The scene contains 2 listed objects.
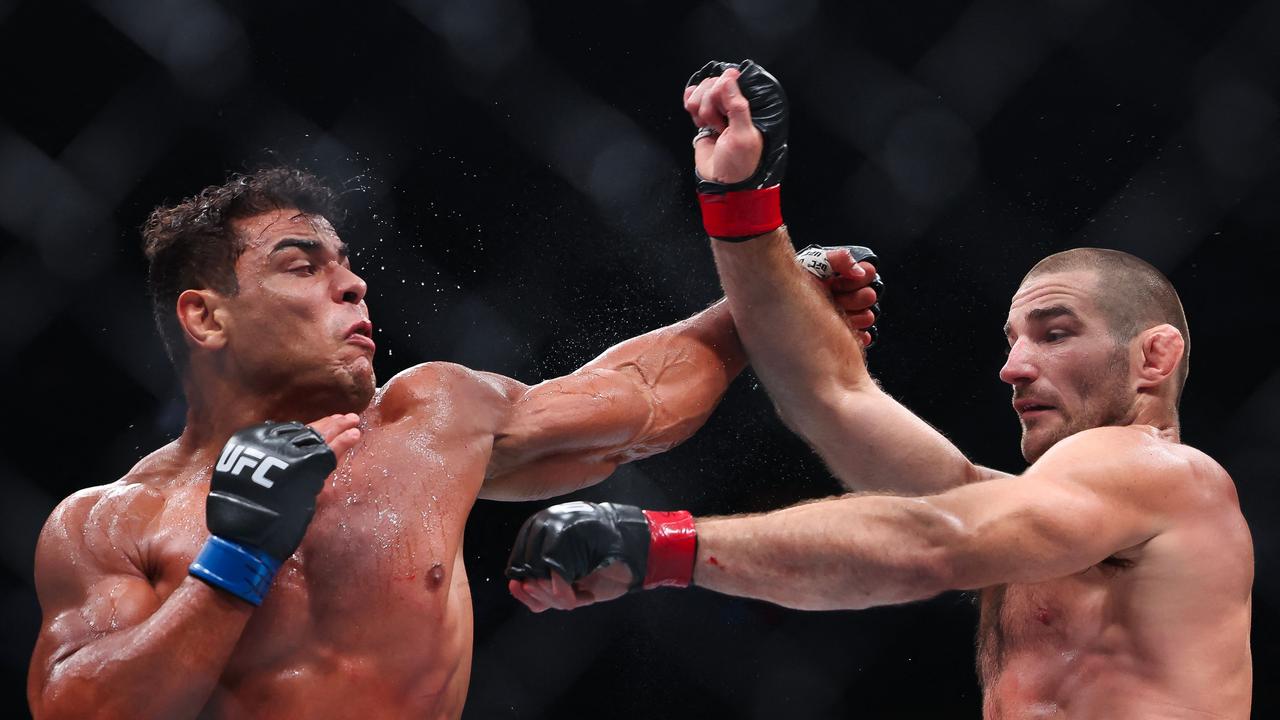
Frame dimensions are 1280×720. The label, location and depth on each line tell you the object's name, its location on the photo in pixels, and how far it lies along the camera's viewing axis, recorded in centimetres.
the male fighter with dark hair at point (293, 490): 640
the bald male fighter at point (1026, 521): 640
